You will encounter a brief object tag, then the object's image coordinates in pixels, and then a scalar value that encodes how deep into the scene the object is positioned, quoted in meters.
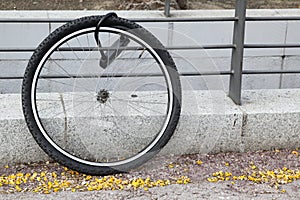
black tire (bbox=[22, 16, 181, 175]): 4.07
